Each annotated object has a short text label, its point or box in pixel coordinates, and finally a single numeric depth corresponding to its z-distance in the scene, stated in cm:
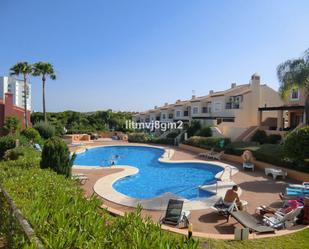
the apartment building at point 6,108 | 2368
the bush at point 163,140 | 3212
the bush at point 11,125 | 2280
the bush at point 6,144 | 1508
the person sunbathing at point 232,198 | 904
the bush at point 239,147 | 1993
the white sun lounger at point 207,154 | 2214
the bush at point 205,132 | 2819
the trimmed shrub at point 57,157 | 921
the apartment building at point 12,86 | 10913
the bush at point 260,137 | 2367
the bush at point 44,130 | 2565
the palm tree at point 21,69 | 2817
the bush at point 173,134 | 3370
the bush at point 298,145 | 1347
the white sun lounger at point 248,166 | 1697
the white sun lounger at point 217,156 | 2115
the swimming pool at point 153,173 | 1312
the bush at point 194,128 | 3172
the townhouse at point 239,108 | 2844
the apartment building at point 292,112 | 2429
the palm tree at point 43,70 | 3040
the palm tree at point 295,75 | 1888
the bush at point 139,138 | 3370
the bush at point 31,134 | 2213
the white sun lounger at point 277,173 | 1466
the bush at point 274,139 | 2270
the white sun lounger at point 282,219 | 777
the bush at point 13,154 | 1213
